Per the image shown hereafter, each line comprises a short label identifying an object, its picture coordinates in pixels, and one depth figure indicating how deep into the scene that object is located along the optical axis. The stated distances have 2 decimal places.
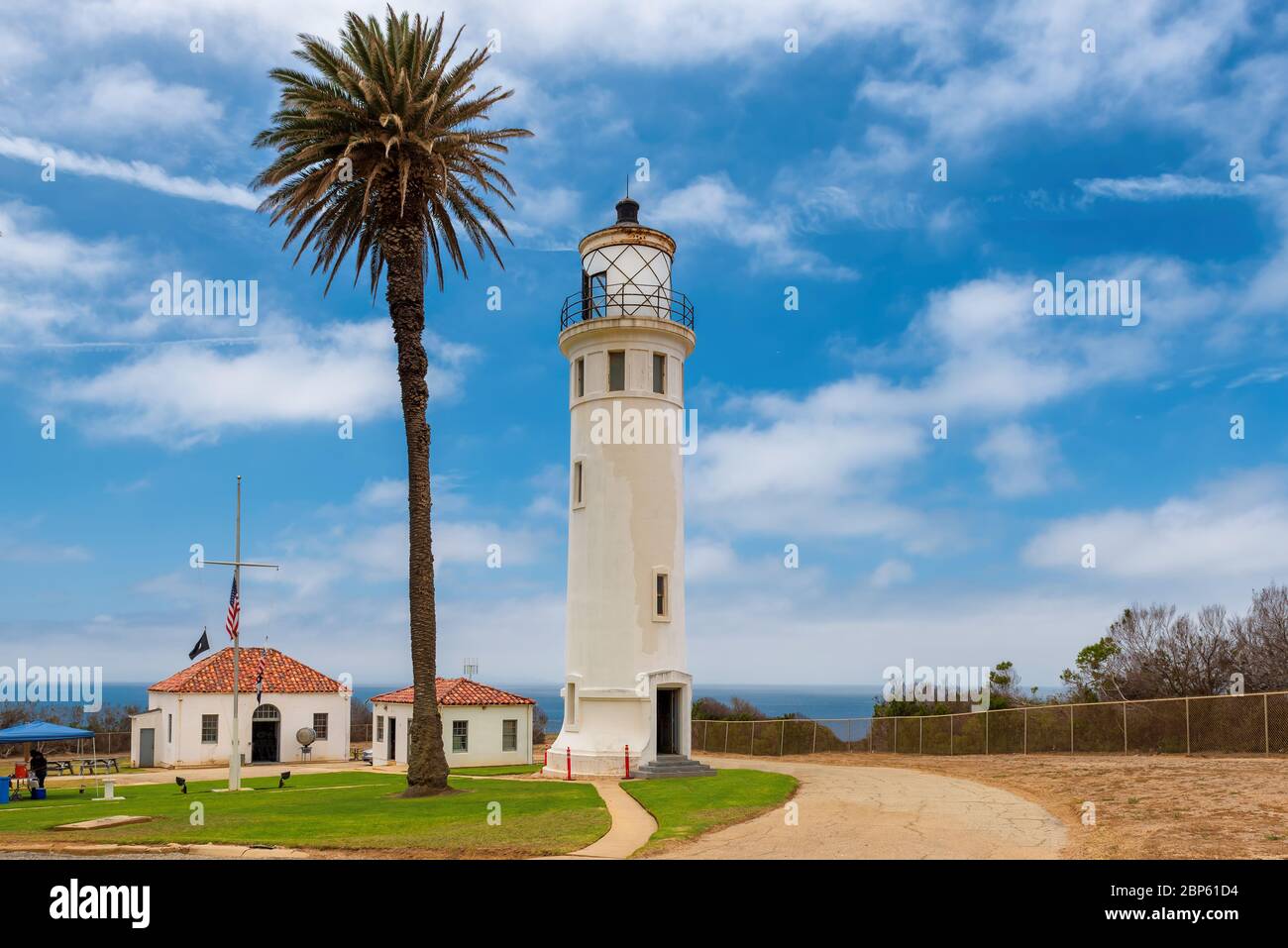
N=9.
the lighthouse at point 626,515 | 30.03
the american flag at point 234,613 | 28.22
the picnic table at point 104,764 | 39.34
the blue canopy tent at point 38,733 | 33.19
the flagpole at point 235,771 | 27.42
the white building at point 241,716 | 42.50
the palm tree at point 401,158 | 24.14
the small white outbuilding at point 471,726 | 40.09
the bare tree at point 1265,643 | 38.03
